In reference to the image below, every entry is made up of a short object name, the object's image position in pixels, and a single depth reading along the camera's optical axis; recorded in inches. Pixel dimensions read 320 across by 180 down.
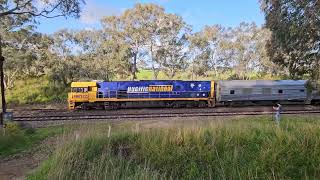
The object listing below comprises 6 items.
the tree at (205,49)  2326.5
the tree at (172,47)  2092.8
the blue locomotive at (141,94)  1344.7
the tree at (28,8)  876.0
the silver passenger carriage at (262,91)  1434.5
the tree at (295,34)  679.7
